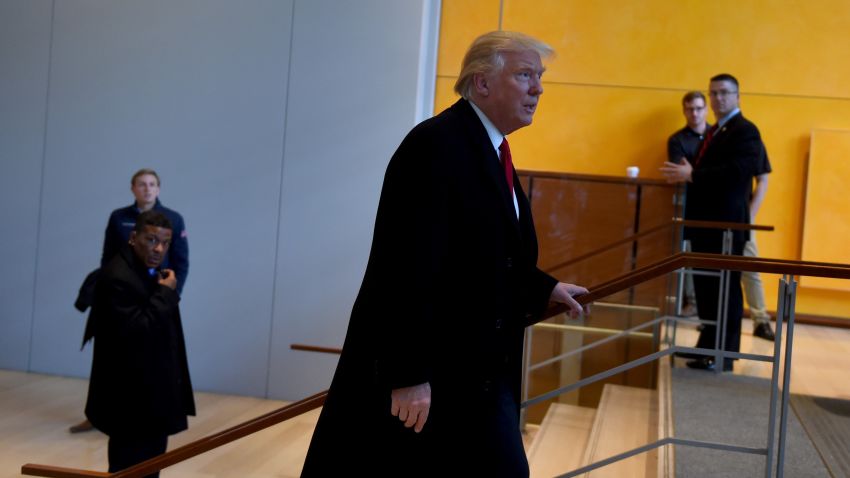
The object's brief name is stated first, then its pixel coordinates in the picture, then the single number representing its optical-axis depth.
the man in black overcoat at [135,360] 3.23
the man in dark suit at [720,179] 4.54
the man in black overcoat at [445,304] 1.77
